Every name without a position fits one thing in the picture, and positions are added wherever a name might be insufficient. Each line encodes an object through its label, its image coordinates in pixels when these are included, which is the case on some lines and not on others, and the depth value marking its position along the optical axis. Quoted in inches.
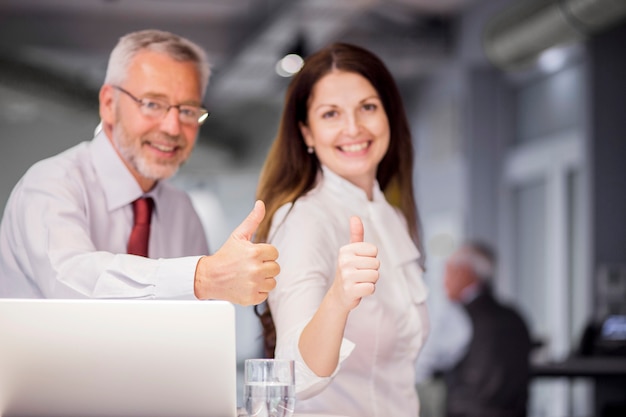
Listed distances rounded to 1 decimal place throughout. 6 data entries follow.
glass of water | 77.0
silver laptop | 72.4
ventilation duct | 241.0
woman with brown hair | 101.6
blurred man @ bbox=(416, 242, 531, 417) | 233.6
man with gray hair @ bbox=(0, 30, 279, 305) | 96.7
